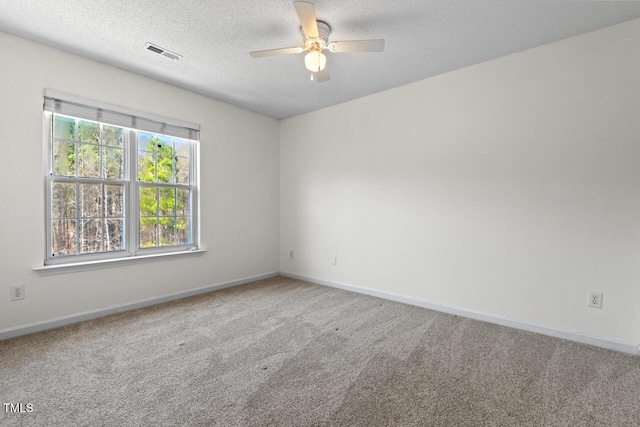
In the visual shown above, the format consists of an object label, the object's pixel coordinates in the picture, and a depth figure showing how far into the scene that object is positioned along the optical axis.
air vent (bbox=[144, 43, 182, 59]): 2.60
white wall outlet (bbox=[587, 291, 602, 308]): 2.38
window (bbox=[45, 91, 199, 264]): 2.75
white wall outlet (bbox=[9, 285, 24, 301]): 2.46
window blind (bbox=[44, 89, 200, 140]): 2.67
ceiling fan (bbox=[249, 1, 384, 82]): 2.08
